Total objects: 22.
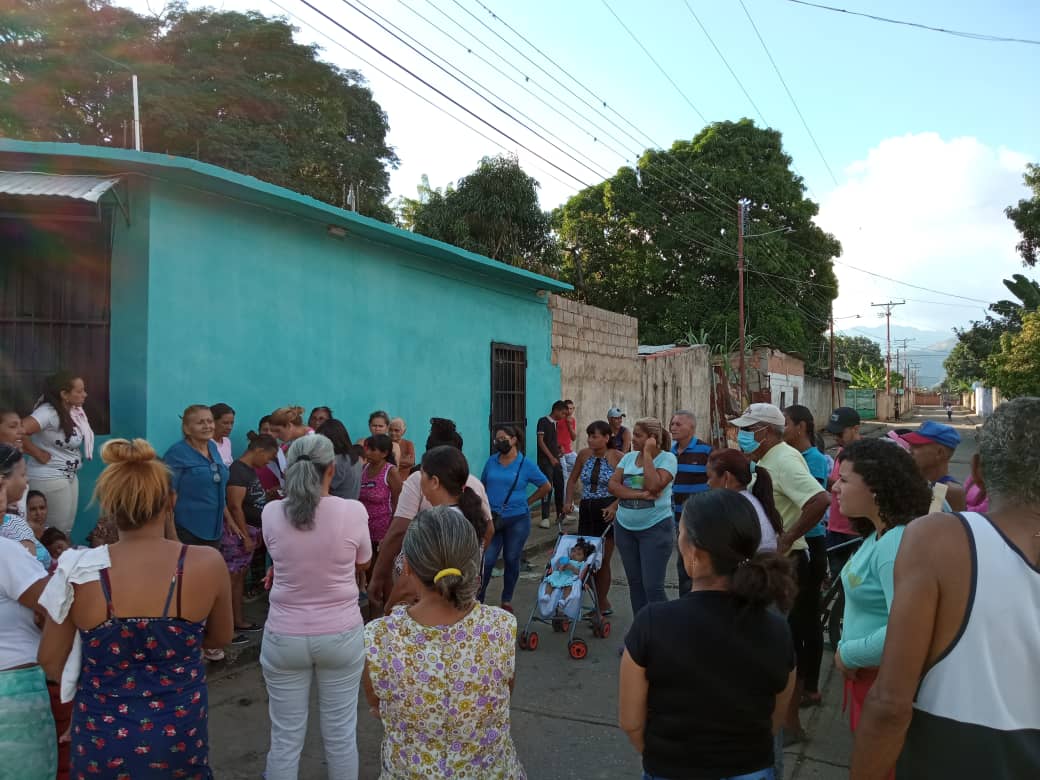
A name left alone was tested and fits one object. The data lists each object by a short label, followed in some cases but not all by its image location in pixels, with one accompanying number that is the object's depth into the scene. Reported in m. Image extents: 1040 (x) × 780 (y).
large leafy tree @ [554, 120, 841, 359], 28.78
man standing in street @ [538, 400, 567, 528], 10.73
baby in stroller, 5.95
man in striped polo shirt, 5.77
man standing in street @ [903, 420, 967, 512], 4.08
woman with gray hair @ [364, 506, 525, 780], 2.37
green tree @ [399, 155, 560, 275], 22.64
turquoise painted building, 5.96
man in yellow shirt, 4.30
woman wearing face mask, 6.23
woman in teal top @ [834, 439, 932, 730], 2.67
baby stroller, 5.89
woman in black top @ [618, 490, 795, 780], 2.12
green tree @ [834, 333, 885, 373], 64.94
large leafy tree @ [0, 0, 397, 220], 20.02
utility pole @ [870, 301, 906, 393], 65.00
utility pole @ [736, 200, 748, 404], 24.48
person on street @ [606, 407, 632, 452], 9.78
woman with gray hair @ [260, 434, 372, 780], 3.31
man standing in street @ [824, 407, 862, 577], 5.05
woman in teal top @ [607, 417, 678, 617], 5.55
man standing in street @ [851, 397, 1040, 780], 1.74
